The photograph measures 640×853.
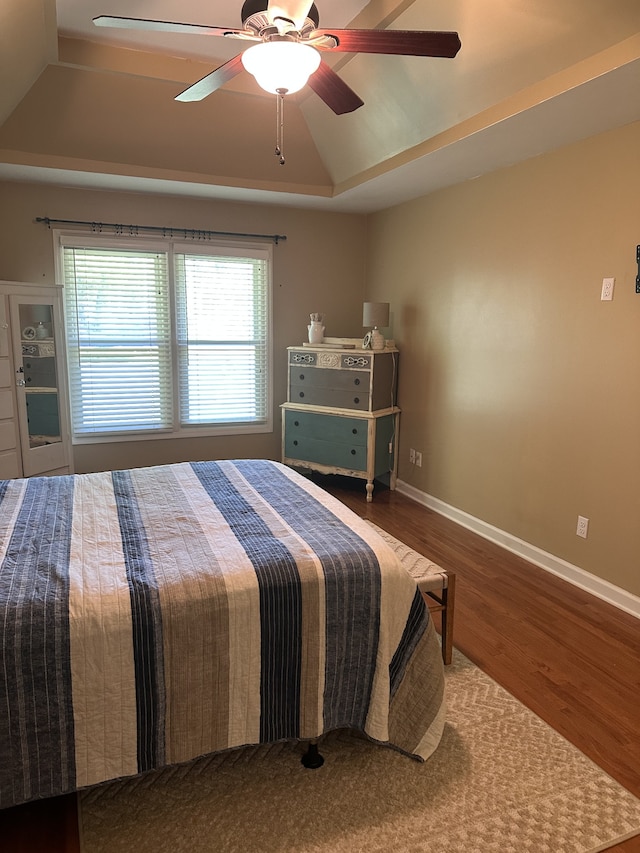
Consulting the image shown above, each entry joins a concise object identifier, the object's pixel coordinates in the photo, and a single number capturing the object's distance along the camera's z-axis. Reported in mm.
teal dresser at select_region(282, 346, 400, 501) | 4375
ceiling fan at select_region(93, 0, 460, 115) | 1728
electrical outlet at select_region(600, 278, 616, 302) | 2855
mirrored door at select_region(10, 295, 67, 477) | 3801
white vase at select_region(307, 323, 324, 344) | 4703
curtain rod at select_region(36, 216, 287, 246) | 4156
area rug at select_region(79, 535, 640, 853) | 1548
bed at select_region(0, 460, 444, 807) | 1435
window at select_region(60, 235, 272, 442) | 4359
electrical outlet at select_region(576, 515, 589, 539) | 3070
